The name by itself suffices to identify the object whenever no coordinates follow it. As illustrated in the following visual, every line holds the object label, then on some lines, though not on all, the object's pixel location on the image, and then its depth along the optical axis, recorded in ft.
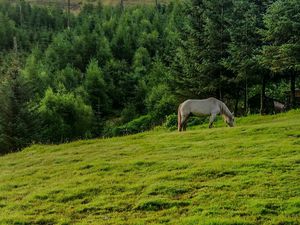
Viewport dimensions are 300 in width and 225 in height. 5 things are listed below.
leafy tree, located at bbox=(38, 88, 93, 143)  170.47
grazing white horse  92.07
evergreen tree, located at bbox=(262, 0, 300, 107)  106.93
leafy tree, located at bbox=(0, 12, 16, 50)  319.49
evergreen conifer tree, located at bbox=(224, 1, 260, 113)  122.72
